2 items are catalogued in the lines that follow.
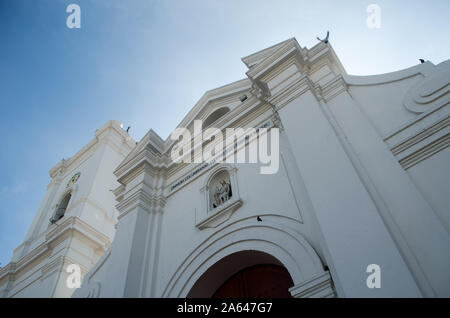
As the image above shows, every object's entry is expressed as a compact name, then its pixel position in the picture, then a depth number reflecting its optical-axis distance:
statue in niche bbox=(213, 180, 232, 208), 7.73
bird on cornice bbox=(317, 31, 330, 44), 8.06
